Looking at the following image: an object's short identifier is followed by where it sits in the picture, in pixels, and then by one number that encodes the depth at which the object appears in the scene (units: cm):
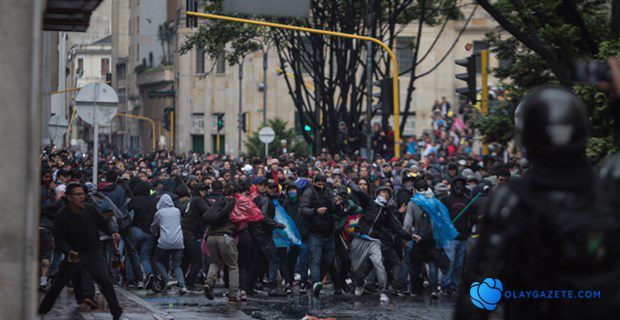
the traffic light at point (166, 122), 7512
